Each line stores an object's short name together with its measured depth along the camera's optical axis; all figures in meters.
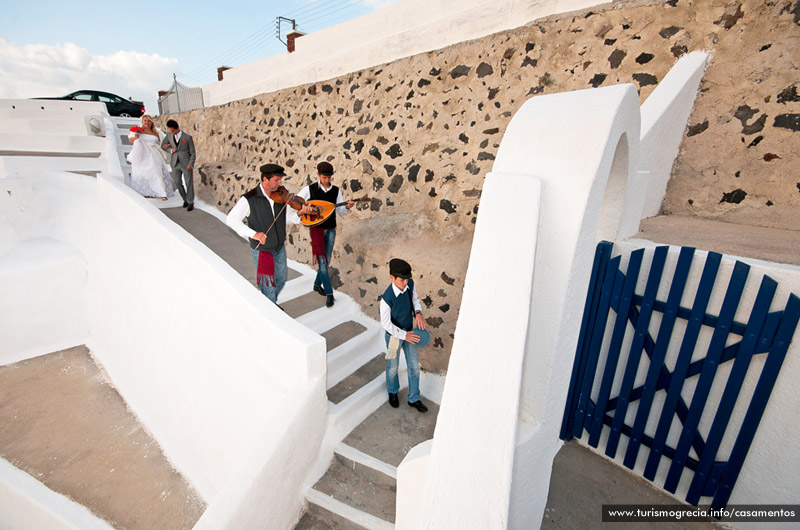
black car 13.59
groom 7.10
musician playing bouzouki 4.45
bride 7.10
